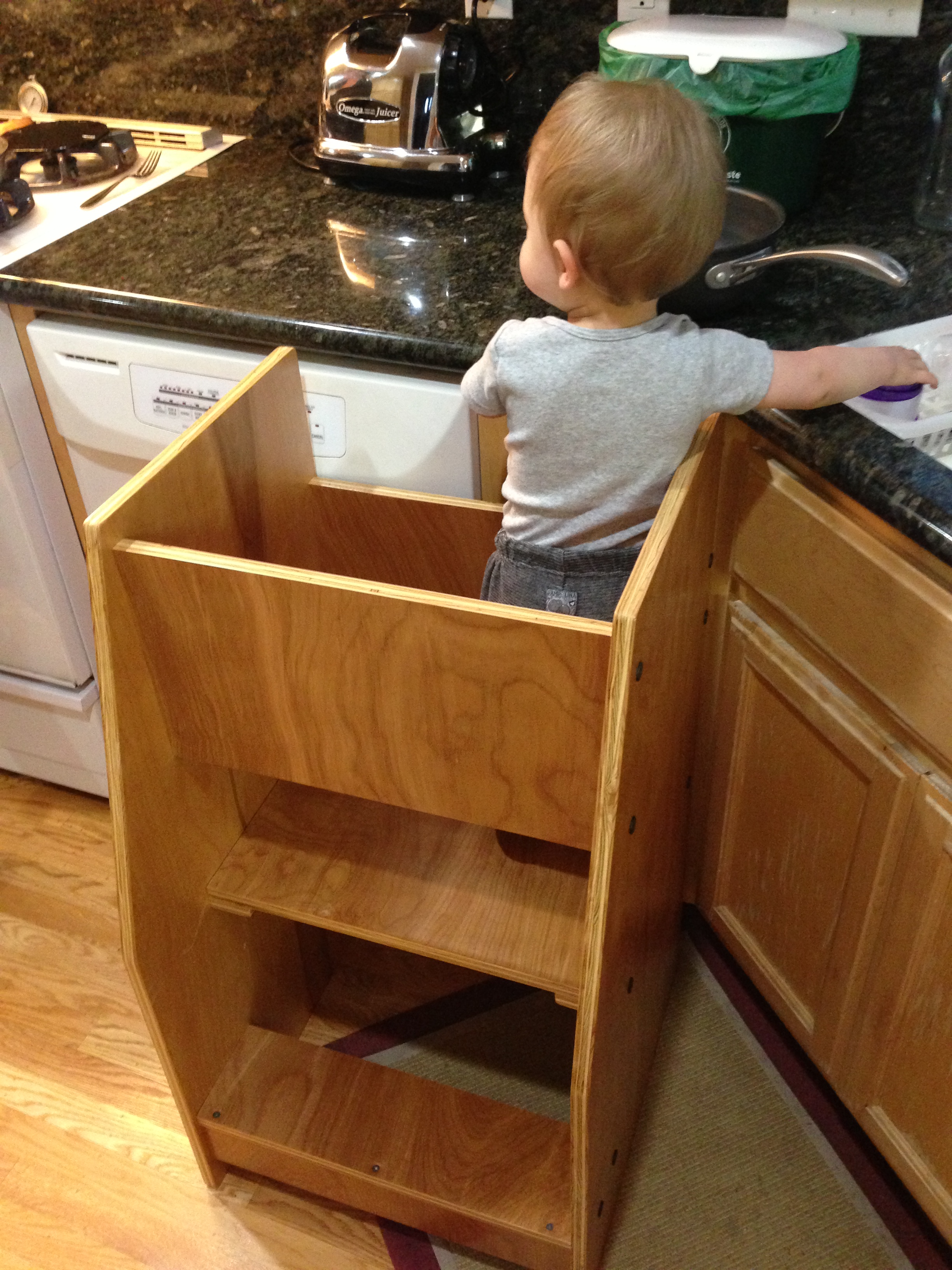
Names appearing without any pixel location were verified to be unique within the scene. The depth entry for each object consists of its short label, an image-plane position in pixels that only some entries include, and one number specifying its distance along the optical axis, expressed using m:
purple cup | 0.95
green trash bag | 1.17
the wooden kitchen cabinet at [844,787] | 0.92
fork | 1.51
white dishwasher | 1.13
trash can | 1.16
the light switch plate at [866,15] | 1.25
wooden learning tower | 0.86
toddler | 0.79
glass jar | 1.26
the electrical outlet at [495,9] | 1.41
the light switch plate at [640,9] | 1.35
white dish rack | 0.95
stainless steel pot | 0.91
